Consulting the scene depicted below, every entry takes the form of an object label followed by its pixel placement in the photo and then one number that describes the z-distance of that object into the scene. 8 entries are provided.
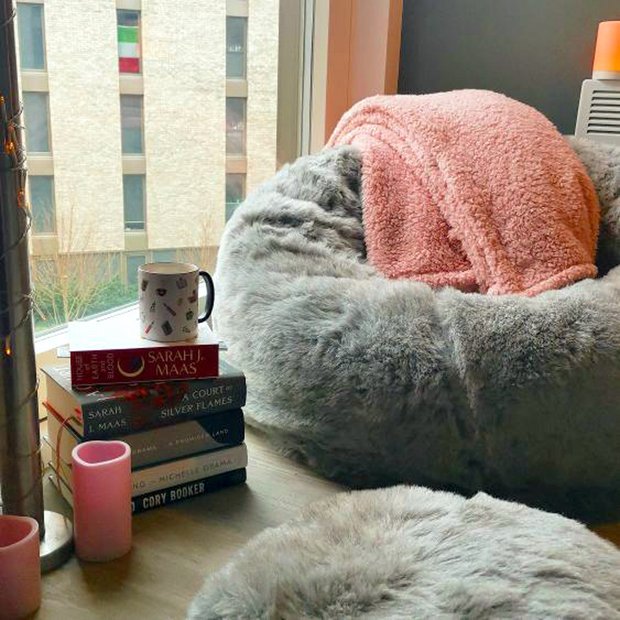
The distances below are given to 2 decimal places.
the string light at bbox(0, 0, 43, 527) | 0.72
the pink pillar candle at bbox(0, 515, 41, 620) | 0.75
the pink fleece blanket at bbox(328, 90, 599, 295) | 1.35
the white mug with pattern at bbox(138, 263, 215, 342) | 0.98
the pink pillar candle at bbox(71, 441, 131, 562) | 0.86
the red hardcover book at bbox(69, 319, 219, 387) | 0.95
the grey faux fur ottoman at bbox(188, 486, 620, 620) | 0.65
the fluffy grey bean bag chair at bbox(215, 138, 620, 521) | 0.96
